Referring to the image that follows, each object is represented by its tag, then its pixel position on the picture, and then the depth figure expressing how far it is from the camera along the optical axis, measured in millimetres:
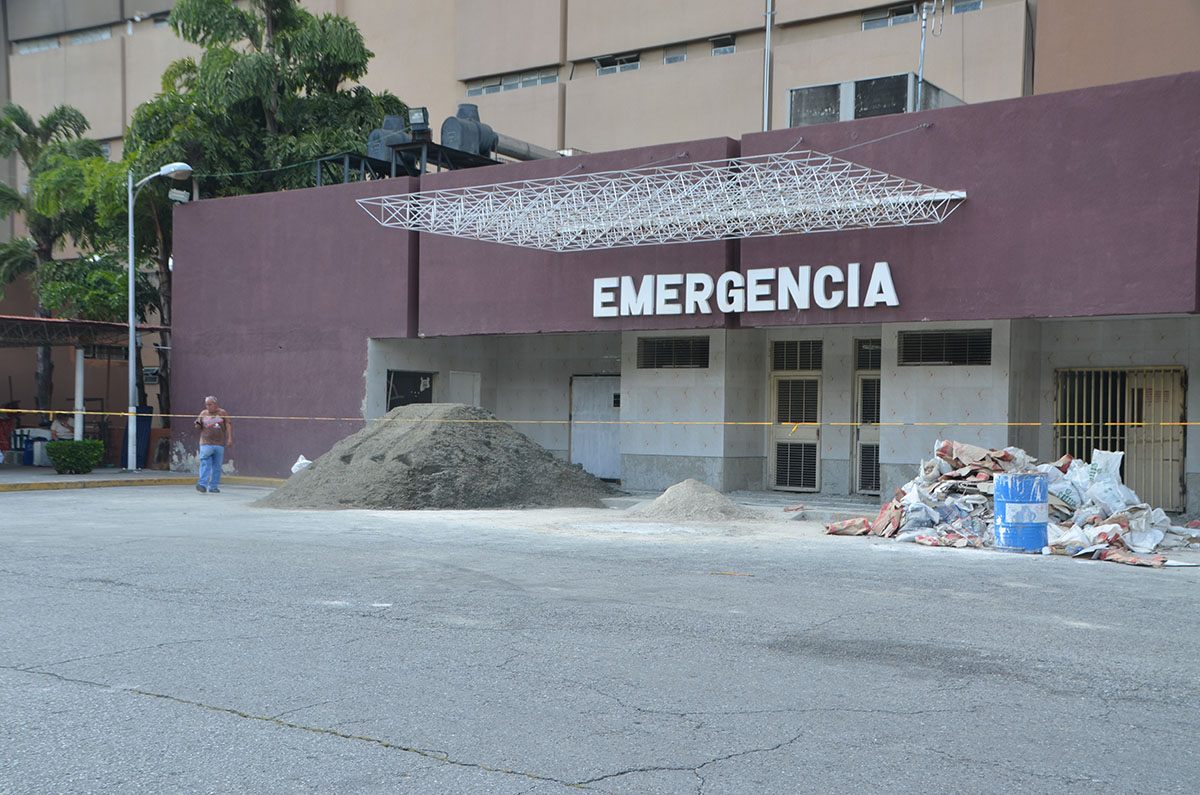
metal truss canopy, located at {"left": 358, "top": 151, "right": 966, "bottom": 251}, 18953
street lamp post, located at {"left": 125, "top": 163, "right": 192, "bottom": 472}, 26766
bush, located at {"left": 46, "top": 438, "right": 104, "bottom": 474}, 27234
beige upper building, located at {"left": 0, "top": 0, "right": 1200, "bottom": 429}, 29812
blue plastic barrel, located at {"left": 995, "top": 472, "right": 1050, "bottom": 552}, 14023
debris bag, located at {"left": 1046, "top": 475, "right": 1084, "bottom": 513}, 15453
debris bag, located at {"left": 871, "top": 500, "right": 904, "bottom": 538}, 15648
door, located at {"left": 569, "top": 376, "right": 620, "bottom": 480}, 27094
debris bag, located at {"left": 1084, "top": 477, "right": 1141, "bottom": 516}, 15172
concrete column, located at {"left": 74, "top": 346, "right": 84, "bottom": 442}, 28297
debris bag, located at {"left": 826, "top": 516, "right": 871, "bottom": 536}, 16094
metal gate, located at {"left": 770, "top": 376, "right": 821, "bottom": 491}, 23312
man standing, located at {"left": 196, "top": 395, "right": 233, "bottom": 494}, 22438
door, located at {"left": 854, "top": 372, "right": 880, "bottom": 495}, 22844
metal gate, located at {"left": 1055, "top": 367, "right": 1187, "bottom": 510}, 19594
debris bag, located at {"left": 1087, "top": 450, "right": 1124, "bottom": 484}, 15492
